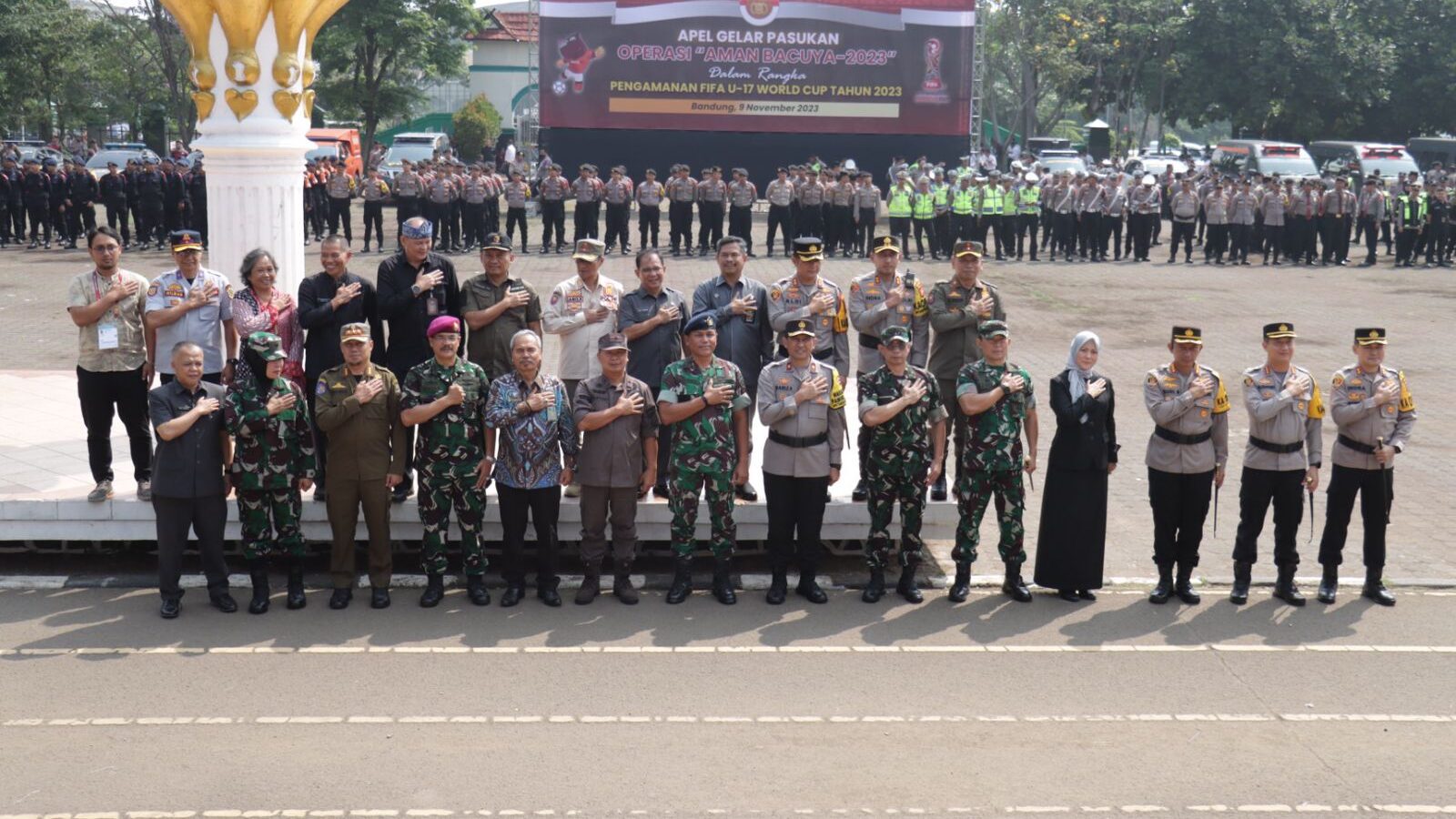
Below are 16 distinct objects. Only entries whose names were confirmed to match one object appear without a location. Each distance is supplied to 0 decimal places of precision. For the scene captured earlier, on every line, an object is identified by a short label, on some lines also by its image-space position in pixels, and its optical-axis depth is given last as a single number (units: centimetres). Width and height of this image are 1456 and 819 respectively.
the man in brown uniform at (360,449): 812
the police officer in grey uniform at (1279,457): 855
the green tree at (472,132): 4666
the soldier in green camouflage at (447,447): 819
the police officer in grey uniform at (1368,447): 862
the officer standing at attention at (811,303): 929
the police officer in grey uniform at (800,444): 838
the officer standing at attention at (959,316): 932
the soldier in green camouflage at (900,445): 838
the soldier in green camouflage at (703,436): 834
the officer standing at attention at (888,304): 942
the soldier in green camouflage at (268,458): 804
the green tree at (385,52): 4131
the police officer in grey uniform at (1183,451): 850
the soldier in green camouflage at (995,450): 846
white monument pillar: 1023
